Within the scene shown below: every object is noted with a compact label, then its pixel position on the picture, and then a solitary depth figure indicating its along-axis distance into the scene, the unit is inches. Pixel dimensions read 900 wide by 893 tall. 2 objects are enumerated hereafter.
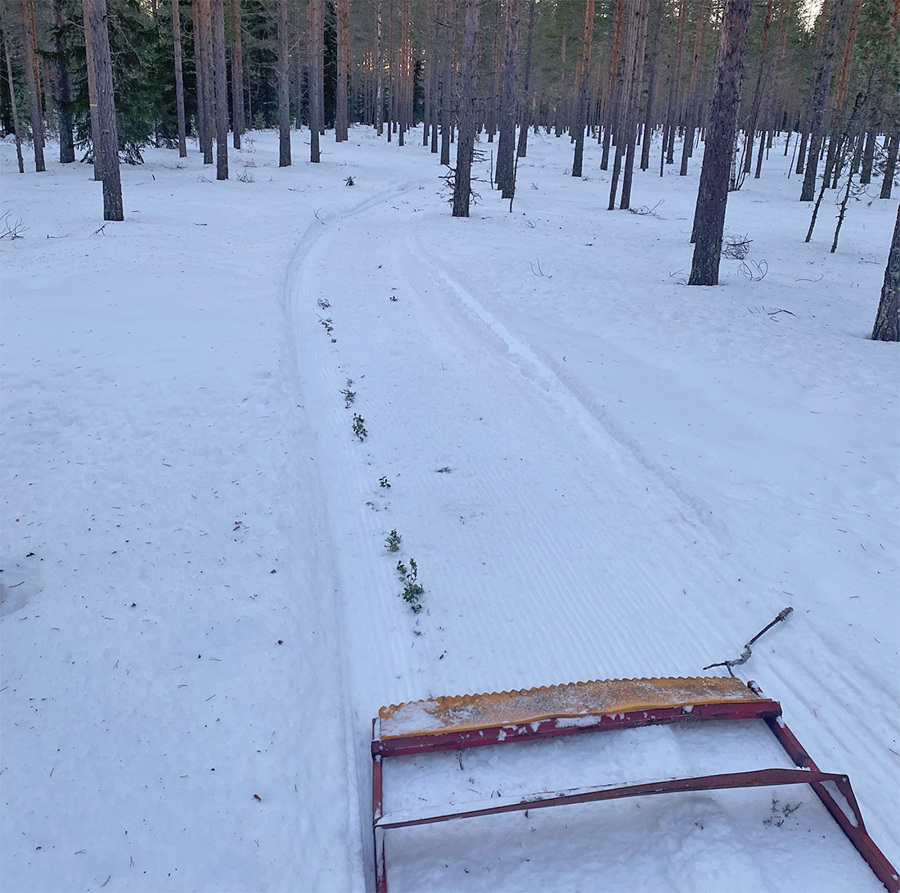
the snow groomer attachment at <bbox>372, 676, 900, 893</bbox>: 101.0
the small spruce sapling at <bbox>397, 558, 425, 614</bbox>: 154.1
